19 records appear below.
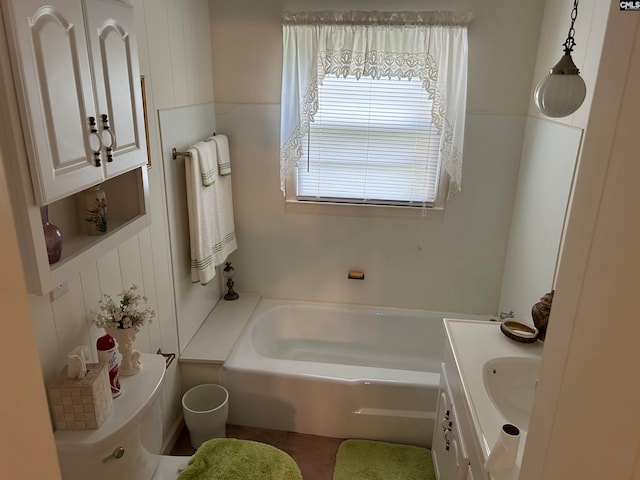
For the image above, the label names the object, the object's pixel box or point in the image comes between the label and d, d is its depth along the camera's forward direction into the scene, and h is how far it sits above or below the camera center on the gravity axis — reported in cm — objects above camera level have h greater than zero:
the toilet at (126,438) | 139 -103
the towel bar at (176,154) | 232 -29
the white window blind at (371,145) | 277 -28
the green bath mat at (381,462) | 228 -176
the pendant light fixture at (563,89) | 162 +4
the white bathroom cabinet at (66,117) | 101 -6
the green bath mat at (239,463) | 172 -133
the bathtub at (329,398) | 244 -153
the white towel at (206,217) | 241 -65
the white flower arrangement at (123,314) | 166 -76
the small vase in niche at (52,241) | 123 -38
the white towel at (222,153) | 269 -33
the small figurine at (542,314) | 194 -86
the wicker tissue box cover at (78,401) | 139 -89
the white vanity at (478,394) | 148 -100
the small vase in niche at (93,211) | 148 -36
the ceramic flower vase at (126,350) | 167 -89
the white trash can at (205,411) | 233 -157
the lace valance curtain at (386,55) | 256 +23
